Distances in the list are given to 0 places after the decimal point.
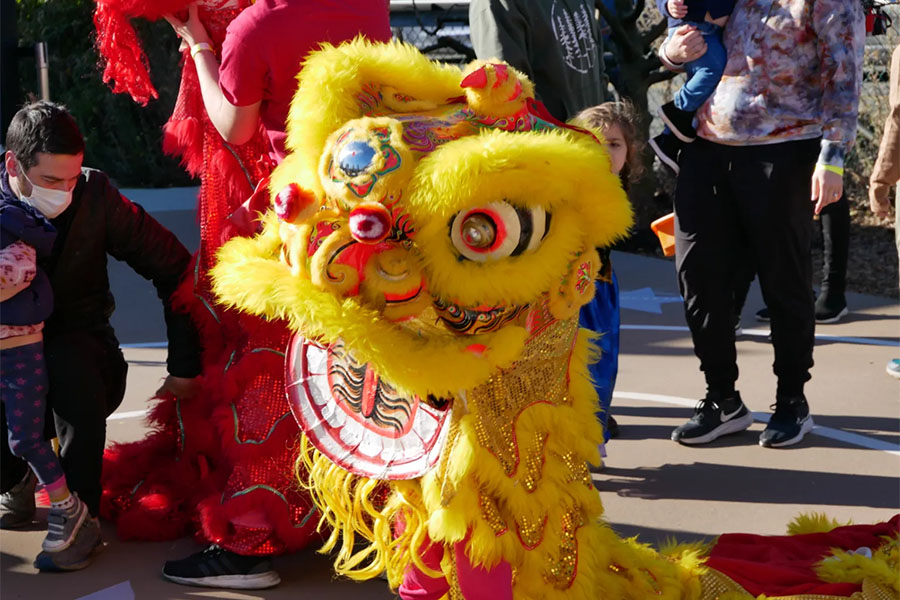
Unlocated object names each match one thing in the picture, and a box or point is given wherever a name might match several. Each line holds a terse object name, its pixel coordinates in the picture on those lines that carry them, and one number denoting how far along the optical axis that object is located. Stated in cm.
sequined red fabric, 614
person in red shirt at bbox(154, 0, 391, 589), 558
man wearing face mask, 624
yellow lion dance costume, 421
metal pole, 945
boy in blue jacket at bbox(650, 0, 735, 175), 789
